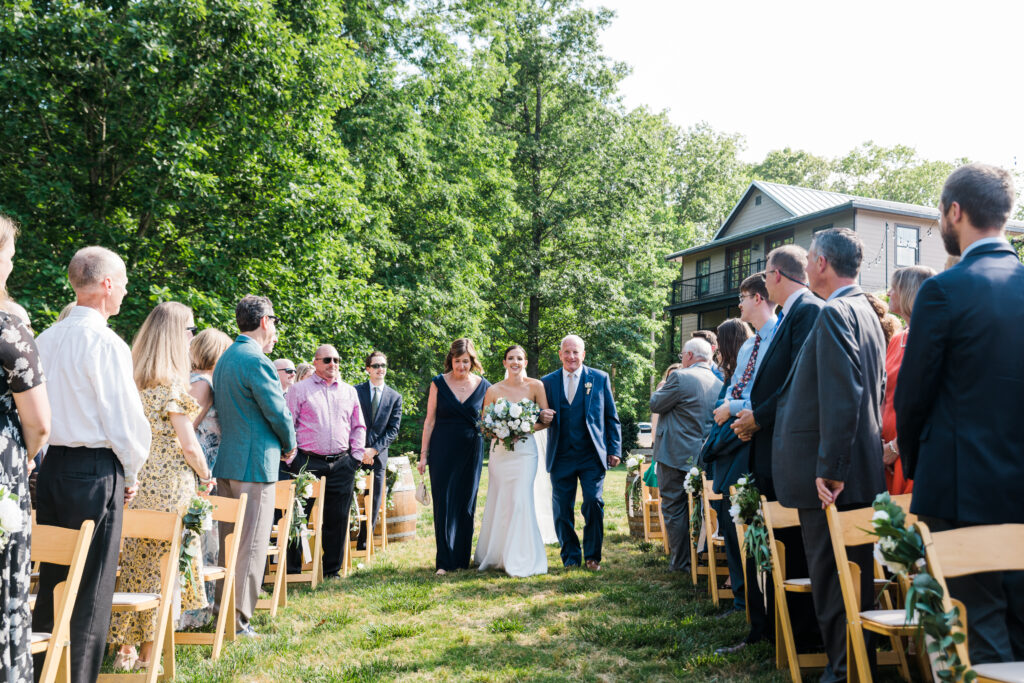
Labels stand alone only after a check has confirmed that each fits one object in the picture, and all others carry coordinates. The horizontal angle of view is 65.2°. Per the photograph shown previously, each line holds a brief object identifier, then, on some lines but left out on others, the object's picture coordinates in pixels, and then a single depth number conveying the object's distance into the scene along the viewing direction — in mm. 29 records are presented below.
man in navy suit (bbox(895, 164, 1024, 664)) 3002
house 30656
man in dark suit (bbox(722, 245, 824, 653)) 4711
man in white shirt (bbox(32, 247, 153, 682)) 3928
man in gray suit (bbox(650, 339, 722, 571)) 8289
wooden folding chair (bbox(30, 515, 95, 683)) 3356
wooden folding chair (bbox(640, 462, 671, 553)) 10062
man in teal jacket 5910
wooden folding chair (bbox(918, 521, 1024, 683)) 2828
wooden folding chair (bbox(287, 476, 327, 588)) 7543
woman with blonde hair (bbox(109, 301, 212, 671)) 4859
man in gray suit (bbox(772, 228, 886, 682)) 4027
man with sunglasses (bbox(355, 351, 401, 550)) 9734
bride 8391
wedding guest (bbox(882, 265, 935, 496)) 5121
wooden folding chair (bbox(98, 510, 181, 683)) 4297
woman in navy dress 8664
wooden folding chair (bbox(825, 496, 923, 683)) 3646
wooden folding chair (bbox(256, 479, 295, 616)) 6590
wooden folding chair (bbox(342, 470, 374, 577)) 9227
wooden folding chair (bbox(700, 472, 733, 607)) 6695
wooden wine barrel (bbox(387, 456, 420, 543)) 10484
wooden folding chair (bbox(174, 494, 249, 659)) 5262
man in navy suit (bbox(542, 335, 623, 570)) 8586
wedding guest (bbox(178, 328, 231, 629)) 5918
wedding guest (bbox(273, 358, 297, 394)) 9398
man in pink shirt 8125
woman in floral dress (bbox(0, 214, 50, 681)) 3234
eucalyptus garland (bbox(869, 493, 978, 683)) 2686
